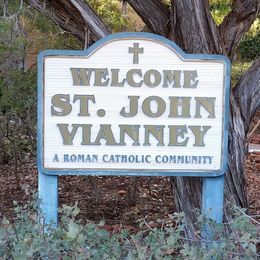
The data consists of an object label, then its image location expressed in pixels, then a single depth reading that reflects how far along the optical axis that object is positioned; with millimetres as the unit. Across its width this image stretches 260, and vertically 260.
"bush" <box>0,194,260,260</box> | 4536
